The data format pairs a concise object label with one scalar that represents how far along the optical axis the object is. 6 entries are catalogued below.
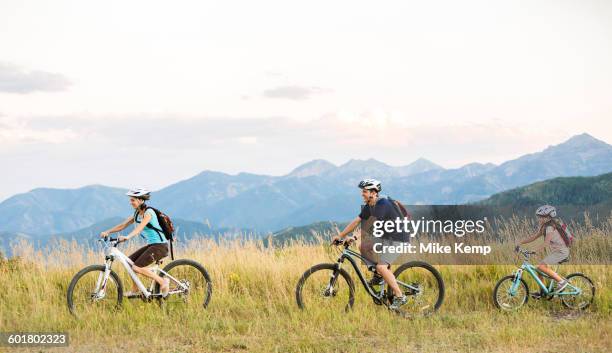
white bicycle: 10.38
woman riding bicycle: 10.31
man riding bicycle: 9.92
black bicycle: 10.32
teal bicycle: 11.24
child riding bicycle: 11.40
